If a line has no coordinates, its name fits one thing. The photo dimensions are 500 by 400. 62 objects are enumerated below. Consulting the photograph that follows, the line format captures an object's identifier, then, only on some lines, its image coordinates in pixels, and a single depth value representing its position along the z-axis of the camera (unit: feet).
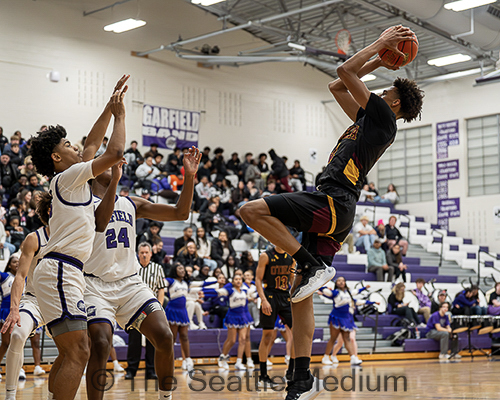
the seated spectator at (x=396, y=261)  57.31
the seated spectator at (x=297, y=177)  70.59
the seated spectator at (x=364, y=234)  61.62
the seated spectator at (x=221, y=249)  49.22
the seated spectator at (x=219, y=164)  67.15
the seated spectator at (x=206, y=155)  67.46
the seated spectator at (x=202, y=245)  48.83
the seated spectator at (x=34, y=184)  47.83
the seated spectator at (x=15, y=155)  50.01
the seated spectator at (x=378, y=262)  56.24
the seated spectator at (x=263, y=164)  71.72
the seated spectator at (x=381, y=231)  63.20
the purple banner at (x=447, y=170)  74.28
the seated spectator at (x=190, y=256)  44.98
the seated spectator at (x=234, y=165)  69.56
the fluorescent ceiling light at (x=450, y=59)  62.01
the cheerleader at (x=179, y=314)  35.12
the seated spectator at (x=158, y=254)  44.27
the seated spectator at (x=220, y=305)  42.45
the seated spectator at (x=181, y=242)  46.32
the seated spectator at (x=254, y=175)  68.06
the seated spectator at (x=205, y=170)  65.00
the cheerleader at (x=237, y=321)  37.24
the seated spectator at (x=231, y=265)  47.34
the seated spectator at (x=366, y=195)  74.59
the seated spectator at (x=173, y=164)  63.82
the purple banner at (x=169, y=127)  68.85
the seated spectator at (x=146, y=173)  58.08
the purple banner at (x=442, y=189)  75.00
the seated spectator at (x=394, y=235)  62.75
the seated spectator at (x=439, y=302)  50.14
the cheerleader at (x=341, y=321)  39.93
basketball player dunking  13.48
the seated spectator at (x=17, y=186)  47.44
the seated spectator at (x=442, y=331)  48.14
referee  29.74
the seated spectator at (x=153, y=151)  63.10
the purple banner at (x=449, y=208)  74.02
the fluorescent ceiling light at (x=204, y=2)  52.44
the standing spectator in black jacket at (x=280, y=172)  68.41
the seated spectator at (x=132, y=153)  60.95
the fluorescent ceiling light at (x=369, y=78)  66.99
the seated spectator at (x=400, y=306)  50.57
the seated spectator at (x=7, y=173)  47.95
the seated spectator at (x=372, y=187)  76.56
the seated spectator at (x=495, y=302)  51.39
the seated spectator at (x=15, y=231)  41.65
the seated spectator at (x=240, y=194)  62.23
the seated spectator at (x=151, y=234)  45.17
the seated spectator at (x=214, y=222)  54.70
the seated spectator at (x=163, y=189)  57.06
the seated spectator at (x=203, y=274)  44.04
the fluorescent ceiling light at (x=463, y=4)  49.01
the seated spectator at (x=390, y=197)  76.83
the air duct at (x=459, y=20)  52.06
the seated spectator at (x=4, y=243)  40.32
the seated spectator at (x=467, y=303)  50.65
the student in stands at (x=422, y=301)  52.65
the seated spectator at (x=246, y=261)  47.47
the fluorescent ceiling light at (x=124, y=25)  57.26
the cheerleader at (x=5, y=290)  29.60
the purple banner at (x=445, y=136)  74.79
